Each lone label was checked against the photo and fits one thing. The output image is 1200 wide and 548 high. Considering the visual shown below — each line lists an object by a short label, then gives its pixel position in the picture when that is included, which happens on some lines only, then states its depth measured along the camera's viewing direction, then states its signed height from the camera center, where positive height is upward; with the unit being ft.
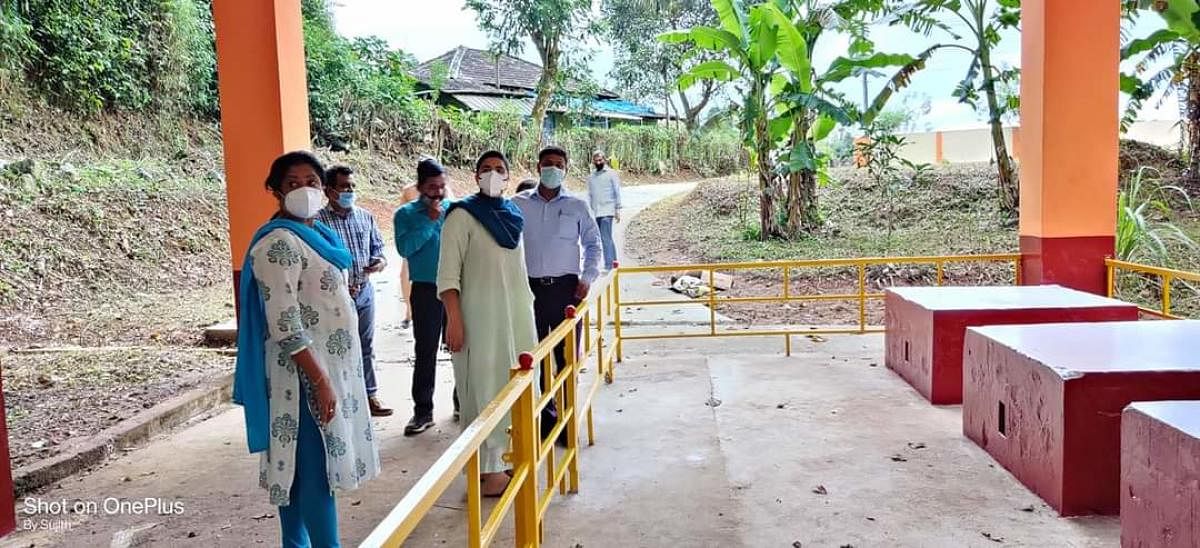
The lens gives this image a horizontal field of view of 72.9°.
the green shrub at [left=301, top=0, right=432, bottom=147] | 57.06 +9.82
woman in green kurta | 12.17 -1.12
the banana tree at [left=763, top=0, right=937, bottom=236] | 35.14 +6.13
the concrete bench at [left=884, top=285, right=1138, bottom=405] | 16.70 -2.33
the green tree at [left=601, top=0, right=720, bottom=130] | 85.81 +19.27
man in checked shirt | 15.78 -0.34
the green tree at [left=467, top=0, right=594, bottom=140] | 66.69 +16.23
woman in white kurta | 8.50 -1.52
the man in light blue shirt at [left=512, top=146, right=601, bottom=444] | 14.87 -0.43
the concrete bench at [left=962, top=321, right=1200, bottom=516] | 11.01 -2.71
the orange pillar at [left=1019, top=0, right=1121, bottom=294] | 21.12 +1.76
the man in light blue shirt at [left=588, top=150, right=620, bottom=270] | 33.65 +0.81
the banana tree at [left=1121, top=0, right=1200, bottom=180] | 25.86 +5.62
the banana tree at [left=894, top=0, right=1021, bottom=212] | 35.06 +6.85
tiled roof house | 81.41 +14.35
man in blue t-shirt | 15.31 -0.93
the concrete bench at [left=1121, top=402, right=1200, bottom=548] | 8.11 -2.90
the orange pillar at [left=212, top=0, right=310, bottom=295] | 19.98 +3.13
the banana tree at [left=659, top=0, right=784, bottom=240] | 36.09 +6.70
